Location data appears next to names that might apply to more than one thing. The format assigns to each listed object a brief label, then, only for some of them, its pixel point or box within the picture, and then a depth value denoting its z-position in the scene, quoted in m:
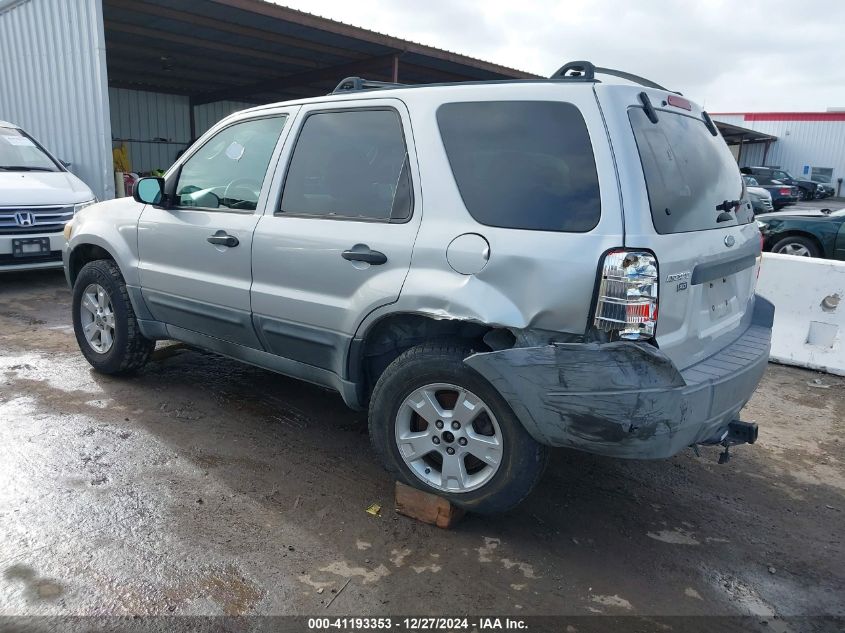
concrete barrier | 5.55
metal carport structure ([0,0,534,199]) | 9.76
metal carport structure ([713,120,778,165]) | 35.28
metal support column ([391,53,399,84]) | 12.91
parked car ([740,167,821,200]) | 28.72
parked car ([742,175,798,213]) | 26.70
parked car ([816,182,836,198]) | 35.19
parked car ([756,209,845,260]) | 8.89
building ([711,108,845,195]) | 42.03
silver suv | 2.52
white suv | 7.38
